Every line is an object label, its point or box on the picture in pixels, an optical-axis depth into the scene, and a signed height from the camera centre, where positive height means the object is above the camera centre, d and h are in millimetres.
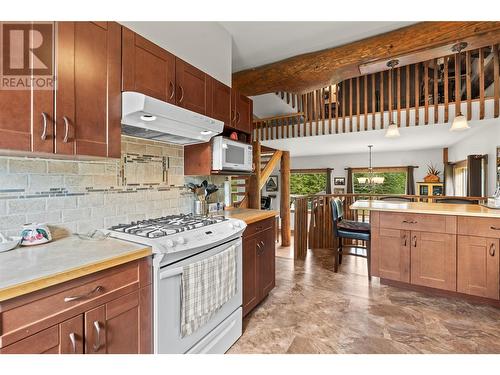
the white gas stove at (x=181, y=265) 1325 -448
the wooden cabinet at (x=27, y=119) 1062 +308
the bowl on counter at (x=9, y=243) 1168 -271
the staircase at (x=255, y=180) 4558 +157
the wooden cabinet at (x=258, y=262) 2182 -710
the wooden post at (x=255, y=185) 4469 +51
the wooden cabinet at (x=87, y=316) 854 -520
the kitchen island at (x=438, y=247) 2449 -647
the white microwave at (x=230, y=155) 2242 +317
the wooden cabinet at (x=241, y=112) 2496 +809
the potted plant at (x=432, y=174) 6547 +377
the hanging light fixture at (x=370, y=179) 7337 +268
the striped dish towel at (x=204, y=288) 1454 -651
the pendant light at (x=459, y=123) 2898 +768
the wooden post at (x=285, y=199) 5133 -251
